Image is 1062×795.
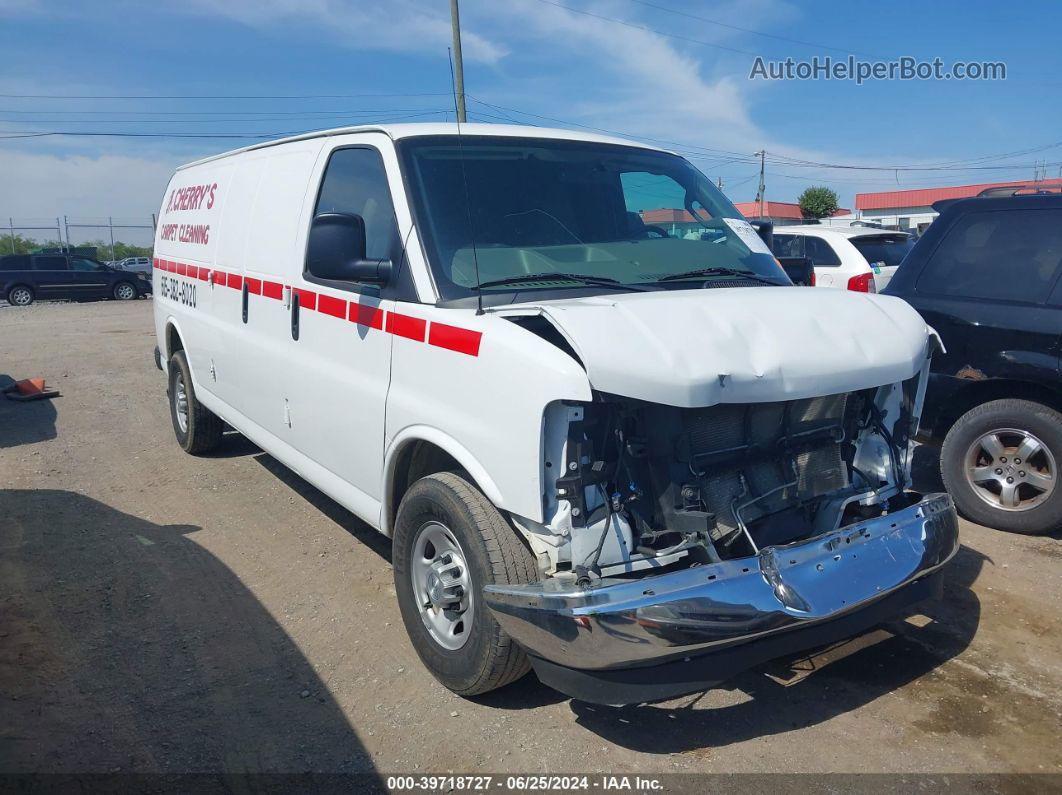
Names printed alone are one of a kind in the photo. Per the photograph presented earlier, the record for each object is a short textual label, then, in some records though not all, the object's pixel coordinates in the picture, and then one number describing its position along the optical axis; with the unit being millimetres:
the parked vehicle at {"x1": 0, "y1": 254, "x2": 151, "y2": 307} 25953
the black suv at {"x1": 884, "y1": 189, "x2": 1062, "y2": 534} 5129
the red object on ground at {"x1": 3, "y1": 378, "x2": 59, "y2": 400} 9688
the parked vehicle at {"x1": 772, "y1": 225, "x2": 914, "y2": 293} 10180
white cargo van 2900
